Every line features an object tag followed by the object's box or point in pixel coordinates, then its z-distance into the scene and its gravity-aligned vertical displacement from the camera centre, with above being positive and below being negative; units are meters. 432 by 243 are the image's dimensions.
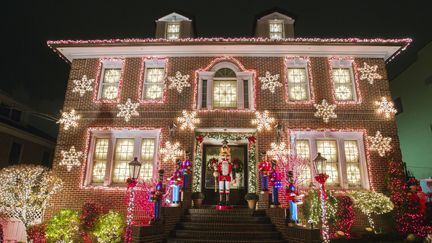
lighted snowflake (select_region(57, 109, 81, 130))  12.78 +3.30
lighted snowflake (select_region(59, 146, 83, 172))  12.26 +1.49
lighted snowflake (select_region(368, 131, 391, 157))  11.95 +2.27
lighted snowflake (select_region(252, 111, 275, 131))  12.45 +3.32
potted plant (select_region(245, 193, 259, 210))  10.92 -0.17
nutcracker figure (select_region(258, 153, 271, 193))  11.00 +0.92
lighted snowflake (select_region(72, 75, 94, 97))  13.30 +5.05
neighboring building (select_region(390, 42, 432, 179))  20.67 +6.55
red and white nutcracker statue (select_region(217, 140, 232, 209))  10.95 +0.70
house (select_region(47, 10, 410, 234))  12.23 +4.17
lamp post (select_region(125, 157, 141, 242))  9.19 +0.55
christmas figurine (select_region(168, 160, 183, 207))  10.30 +0.29
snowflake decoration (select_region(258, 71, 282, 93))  13.00 +5.22
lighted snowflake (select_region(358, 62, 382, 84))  13.02 +5.72
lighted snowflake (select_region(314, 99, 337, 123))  12.49 +3.77
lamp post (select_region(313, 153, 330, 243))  8.39 +0.67
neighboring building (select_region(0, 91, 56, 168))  17.39 +3.54
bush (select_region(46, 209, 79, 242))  10.34 -1.27
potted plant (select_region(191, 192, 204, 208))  11.35 -0.13
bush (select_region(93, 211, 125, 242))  10.45 -1.31
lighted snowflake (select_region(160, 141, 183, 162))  12.17 +1.85
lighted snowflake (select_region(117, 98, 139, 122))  12.80 +3.77
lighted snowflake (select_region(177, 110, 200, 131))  12.55 +3.30
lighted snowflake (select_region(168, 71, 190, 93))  13.14 +5.20
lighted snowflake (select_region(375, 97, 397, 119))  12.41 +3.93
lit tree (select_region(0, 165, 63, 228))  10.62 -0.05
